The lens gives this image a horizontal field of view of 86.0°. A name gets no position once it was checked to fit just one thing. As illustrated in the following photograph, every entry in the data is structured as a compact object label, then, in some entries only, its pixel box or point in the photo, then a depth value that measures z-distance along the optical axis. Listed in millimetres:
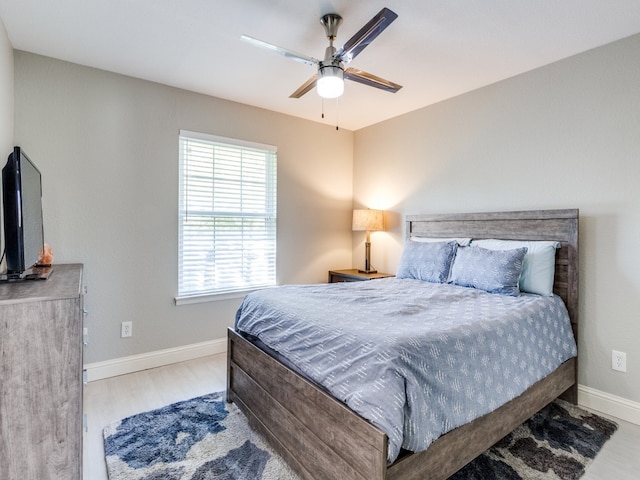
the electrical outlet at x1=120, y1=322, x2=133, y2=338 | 2844
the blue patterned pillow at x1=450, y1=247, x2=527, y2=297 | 2338
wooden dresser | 1242
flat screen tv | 1557
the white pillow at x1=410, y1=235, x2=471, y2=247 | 2938
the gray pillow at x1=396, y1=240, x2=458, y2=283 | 2844
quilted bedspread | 1254
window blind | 3150
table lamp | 3779
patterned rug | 1682
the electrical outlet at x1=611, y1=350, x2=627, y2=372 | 2256
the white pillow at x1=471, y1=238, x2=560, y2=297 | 2360
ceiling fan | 1669
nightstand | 3650
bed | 1286
